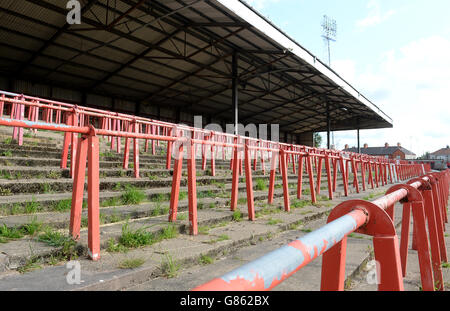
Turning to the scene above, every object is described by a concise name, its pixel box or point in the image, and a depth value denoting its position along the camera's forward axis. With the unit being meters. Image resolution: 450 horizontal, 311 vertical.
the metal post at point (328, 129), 27.62
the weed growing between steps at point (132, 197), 4.42
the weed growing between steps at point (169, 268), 2.49
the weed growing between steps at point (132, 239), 2.79
